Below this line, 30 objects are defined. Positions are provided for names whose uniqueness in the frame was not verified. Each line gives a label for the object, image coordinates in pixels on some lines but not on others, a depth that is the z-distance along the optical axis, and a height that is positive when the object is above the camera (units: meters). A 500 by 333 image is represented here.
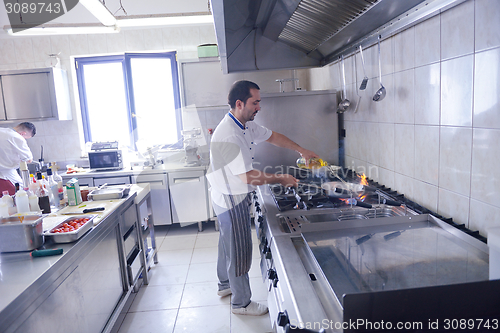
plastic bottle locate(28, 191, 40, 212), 1.85 -0.34
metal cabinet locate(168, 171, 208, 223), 3.78 -0.74
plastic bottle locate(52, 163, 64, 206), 2.19 -0.32
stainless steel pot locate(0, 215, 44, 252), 1.48 -0.41
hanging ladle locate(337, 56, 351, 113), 2.64 +0.14
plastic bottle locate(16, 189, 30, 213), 1.77 -0.32
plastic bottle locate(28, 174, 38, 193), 1.97 -0.27
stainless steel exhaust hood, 1.39 +0.50
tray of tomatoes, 1.57 -0.44
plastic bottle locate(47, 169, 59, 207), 2.15 -0.34
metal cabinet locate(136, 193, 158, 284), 2.70 -0.84
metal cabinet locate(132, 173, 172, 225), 3.76 -0.71
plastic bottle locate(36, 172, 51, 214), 1.99 -0.35
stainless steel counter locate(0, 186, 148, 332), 1.19 -0.60
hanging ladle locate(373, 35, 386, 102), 2.00 +0.15
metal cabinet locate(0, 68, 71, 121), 3.95 +0.54
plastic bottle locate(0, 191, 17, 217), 1.70 -0.33
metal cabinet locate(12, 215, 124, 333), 1.37 -0.76
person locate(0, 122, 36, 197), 3.53 -0.15
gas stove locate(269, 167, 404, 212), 1.76 -0.42
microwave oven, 3.80 -0.27
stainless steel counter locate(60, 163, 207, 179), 3.73 -0.42
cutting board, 1.94 -0.45
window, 4.42 +0.45
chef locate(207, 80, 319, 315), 1.95 -0.32
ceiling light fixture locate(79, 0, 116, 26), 2.22 +0.87
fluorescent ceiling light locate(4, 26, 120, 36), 2.52 +0.84
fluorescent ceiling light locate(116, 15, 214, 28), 2.58 +0.87
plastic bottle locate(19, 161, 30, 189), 2.00 -0.20
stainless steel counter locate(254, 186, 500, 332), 0.76 -0.47
